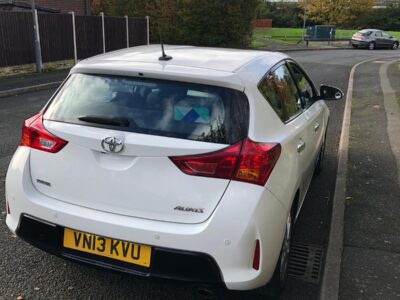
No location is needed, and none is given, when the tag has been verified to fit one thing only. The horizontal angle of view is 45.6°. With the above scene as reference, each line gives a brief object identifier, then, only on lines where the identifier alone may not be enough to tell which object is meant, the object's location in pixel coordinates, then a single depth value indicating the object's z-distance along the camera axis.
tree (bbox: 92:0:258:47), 27.09
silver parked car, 39.22
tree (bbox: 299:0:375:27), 60.59
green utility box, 44.16
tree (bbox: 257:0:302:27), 71.56
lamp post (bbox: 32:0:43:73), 15.02
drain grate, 3.59
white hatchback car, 2.64
